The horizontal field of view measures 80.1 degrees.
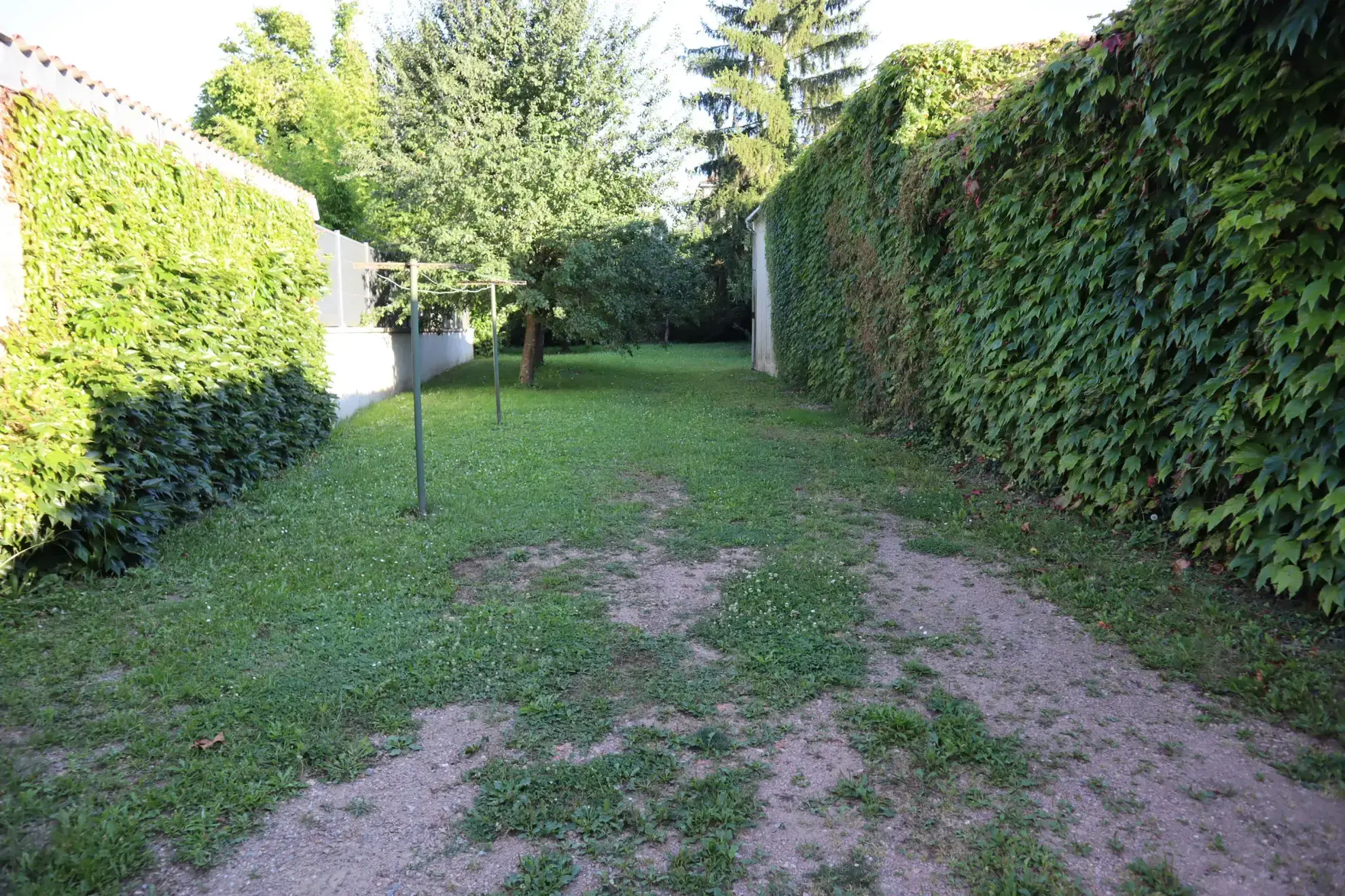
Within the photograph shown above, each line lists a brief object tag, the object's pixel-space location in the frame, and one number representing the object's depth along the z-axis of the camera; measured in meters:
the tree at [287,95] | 25.05
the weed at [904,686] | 3.11
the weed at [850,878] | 2.05
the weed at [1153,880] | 1.99
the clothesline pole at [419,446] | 5.70
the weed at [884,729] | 2.72
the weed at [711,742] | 2.70
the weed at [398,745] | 2.72
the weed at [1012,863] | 2.02
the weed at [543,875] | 2.06
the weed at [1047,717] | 2.84
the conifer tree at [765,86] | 26.42
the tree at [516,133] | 13.58
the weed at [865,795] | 2.37
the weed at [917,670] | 3.25
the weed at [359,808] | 2.39
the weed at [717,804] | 2.31
